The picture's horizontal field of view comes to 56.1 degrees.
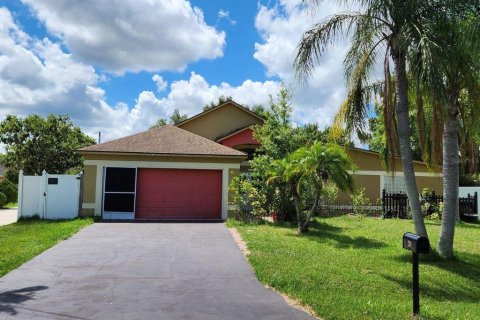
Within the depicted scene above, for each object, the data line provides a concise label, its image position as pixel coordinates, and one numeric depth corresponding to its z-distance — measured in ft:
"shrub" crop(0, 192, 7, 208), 94.93
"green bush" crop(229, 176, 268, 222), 56.13
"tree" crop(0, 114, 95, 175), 107.96
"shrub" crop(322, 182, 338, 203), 59.09
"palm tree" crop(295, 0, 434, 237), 31.04
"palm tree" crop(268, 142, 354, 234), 44.80
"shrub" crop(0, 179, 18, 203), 102.94
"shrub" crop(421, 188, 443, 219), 66.32
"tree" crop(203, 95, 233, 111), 162.71
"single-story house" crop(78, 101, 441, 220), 61.62
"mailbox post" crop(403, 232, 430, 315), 19.69
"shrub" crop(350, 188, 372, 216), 69.87
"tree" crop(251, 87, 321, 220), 56.65
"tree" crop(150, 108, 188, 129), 182.50
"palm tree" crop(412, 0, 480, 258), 28.58
